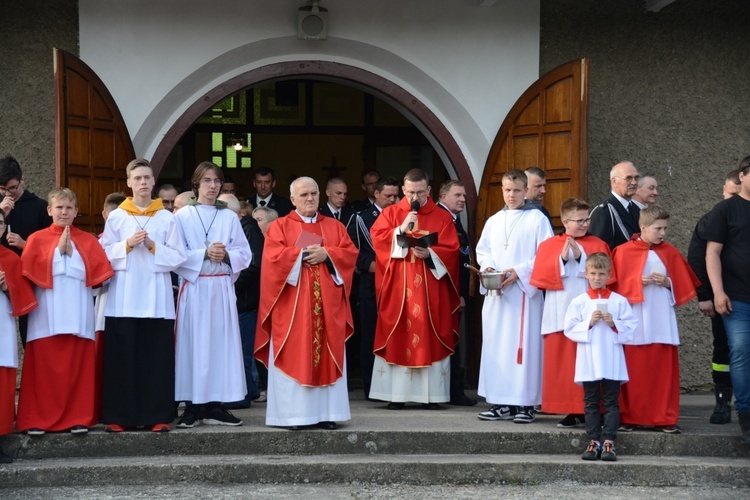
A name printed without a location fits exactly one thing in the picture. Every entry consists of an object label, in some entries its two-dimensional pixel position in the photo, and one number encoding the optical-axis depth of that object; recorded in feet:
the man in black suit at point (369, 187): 36.13
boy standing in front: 24.36
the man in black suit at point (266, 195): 36.47
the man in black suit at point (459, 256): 30.68
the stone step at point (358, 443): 24.41
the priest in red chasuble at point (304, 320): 25.57
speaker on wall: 33.78
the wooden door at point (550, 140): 31.50
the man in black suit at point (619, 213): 27.61
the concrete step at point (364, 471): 23.30
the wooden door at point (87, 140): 29.27
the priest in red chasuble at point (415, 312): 29.58
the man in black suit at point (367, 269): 32.01
